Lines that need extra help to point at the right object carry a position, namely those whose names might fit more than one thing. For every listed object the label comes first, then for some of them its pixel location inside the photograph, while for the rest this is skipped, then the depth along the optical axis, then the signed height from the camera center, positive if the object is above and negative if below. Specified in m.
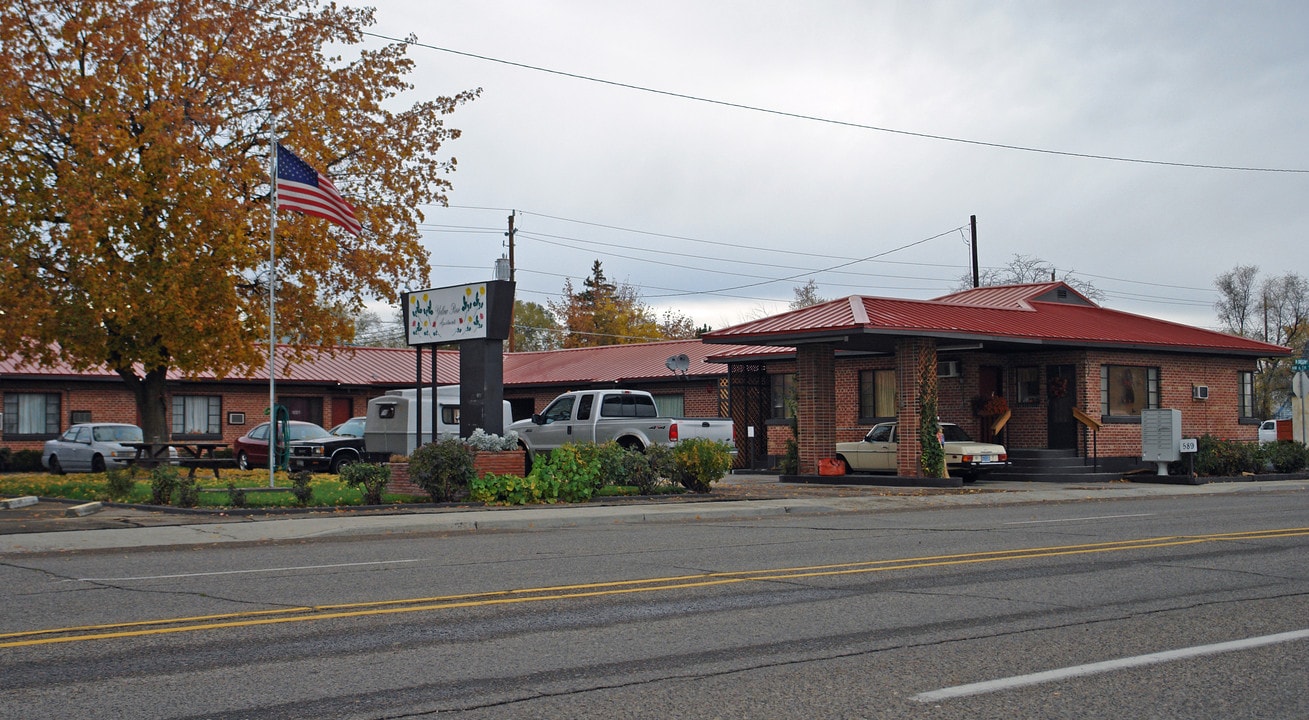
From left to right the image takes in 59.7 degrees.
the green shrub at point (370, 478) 19.45 -1.21
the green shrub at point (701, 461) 22.25 -1.13
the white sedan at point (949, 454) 27.47 -1.30
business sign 21.64 +1.81
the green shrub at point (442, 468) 19.86 -1.09
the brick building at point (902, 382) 27.55 +0.68
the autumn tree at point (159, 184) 23.20 +4.68
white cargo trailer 29.77 -0.43
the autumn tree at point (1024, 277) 70.88 +7.80
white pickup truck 26.61 -0.49
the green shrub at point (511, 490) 20.08 -1.50
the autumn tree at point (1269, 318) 73.88 +5.38
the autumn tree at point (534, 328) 91.66 +6.24
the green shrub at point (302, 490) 19.05 -1.37
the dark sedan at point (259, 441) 32.81 -0.96
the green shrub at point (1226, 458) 29.42 -1.59
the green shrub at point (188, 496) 18.80 -1.43
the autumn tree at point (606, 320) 80.12 +6.13
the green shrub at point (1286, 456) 31.06 -1.65
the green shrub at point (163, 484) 19.19 -1.26
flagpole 20.91 +2.94
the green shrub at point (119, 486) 20.12 -1.34
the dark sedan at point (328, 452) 30.95 -1.23
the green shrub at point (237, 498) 18.78 -1.47
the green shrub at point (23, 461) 35.28 -1.54
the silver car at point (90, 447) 32.09 -1.05
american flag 22.02 +4.25
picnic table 23.80 -1.09
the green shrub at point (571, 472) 20.58 -1.23
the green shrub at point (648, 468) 21.77 -1.23
